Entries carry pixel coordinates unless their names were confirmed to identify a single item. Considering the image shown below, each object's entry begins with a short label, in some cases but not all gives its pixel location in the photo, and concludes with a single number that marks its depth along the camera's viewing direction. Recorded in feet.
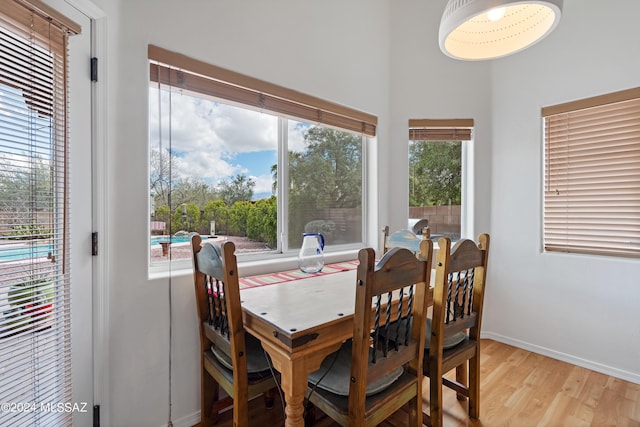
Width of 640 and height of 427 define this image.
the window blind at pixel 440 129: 8.79
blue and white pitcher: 6.08
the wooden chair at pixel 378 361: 3.28
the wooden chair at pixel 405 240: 5.94
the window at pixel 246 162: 5.21
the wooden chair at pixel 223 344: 3.89
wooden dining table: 3.38
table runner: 5.39
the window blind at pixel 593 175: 6.77
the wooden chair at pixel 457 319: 4.28
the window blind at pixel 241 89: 5.00
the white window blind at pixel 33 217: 3.25
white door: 4.04
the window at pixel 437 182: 9.08
